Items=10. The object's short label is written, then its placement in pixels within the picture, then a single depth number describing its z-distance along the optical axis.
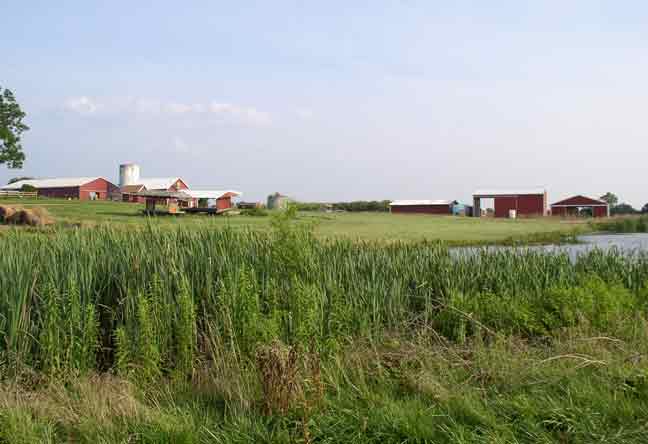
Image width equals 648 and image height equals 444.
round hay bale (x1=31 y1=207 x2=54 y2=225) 26.31
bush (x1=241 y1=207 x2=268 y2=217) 49.53
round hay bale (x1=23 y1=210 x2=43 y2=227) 26.23
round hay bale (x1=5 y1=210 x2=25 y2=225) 26.25
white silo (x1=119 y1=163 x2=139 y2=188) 76.94
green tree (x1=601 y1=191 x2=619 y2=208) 112.06
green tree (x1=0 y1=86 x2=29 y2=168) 52.31
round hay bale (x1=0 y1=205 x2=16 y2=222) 27.83
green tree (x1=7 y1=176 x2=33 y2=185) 95.12
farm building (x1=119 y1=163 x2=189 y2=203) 70.94
